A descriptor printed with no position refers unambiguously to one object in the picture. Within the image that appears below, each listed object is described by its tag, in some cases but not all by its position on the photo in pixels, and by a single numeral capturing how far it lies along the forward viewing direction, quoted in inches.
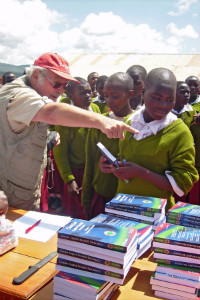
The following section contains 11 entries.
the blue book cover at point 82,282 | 42.1
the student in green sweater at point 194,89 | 186.4
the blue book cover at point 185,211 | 57.5
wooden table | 46.8
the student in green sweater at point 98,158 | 99.3
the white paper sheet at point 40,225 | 64.3
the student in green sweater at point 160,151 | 73.9
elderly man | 64.0
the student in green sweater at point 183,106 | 157.2
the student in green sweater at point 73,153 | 124.9
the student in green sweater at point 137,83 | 138.4
